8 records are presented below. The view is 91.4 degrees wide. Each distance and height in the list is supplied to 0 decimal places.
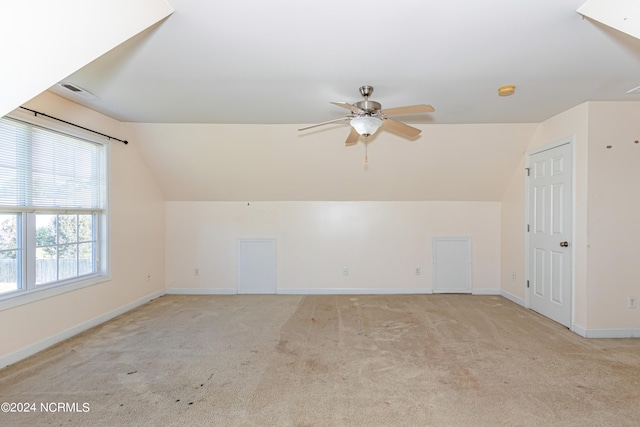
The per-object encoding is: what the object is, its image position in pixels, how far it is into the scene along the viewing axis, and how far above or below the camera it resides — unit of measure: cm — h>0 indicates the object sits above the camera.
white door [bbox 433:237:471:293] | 488 -81
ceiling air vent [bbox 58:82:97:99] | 268 +110
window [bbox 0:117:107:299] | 263 +3
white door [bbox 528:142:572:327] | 337 -24
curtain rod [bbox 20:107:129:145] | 275 +88
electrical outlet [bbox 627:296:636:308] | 314 -88
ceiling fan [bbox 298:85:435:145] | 241 +79
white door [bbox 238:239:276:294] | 496 -85
